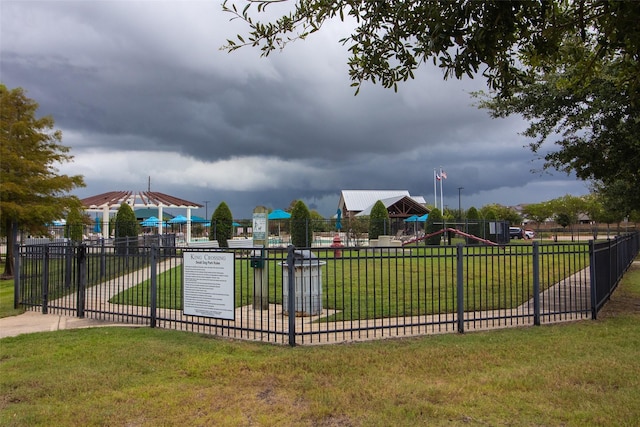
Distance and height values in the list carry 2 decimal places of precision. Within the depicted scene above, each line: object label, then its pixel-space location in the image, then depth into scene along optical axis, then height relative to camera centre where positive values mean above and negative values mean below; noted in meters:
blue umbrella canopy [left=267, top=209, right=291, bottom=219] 33.86 +0.77
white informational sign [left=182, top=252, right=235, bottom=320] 7.19 -0.94
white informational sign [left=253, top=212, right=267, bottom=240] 10.97 +0.01
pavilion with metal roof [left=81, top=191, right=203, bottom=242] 32.62 +1.87
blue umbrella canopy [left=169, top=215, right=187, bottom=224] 38.61 +0.55
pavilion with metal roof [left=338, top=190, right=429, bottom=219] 54.03 +2.95
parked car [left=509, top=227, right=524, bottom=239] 51.21 -1.20
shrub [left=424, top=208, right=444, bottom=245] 37.01 +0.03
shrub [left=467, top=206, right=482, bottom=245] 38.69 -0.01
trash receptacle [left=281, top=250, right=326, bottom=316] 8.70 -1.21
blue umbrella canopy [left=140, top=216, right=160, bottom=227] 36.45 +0.38
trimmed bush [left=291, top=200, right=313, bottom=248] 33.75 -0.45
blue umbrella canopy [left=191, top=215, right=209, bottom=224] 37.44 +0.51
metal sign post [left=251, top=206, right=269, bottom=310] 10.94 -0.05
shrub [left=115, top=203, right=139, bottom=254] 30.02 +0.33
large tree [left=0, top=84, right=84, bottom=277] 19.73 +2.55
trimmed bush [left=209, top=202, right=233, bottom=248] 33.16 +0.13
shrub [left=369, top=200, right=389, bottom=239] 36.62 -0.16
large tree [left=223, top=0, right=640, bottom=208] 3.45 +1.63
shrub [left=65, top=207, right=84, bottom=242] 26.92 +0.17
